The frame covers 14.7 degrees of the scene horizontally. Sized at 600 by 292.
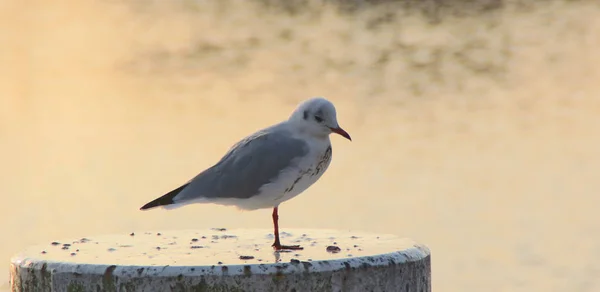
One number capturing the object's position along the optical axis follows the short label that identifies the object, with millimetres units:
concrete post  7871
